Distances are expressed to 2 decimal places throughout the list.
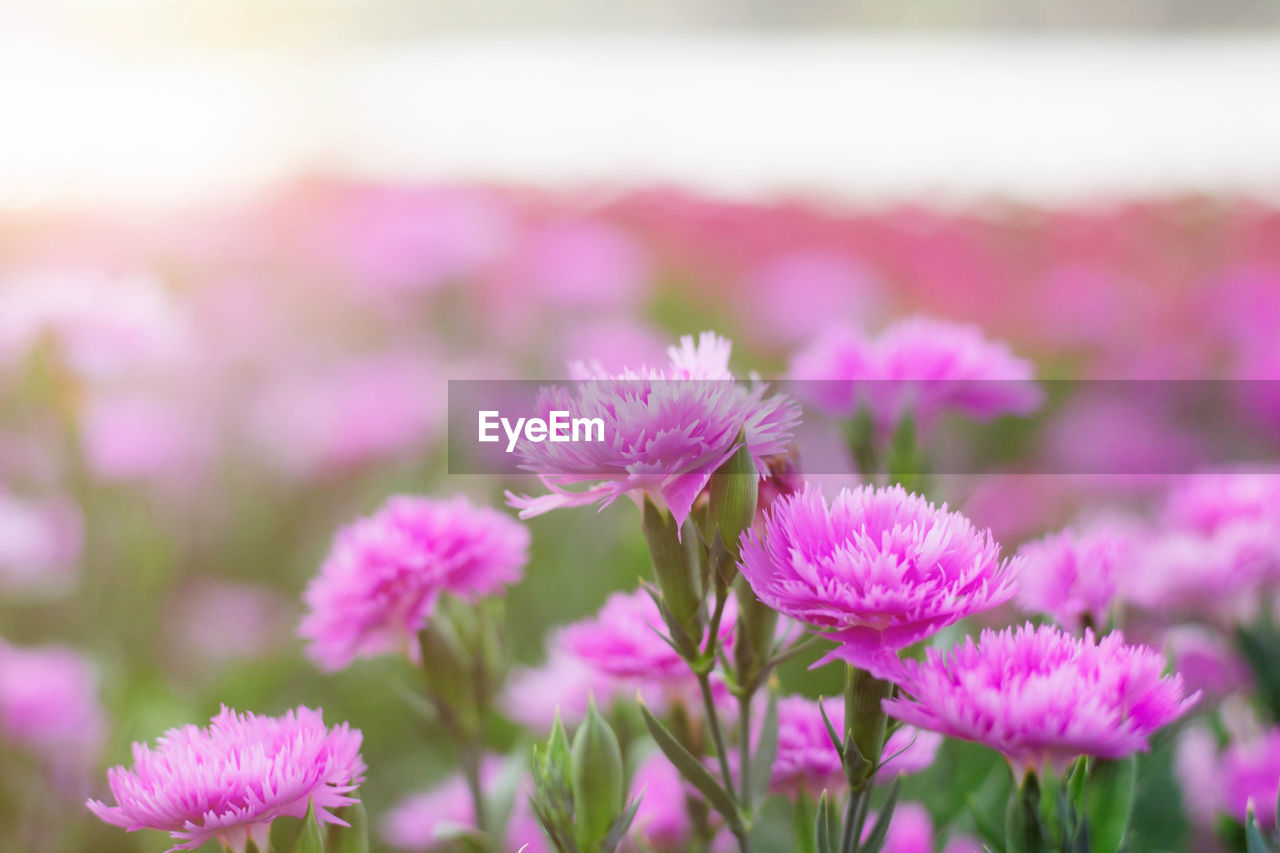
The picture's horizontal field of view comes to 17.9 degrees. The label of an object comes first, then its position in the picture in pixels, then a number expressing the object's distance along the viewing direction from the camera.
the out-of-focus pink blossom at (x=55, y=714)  0.99
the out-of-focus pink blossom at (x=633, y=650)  0.81
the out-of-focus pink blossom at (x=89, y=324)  1.10
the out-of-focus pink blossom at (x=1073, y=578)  0.78
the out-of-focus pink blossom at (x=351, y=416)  1.44
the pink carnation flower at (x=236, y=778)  0.74
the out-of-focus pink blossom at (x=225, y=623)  1.36
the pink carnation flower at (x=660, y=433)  0.75
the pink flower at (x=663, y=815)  0.84
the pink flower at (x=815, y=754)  0.78
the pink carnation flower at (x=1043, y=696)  0.73
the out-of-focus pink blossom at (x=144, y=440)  1.29
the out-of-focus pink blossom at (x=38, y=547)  1.21
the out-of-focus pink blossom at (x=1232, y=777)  0.82
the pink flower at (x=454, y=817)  0.87
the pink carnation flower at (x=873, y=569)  0.73
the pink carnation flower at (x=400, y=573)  0.81
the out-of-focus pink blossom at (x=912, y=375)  0.84
